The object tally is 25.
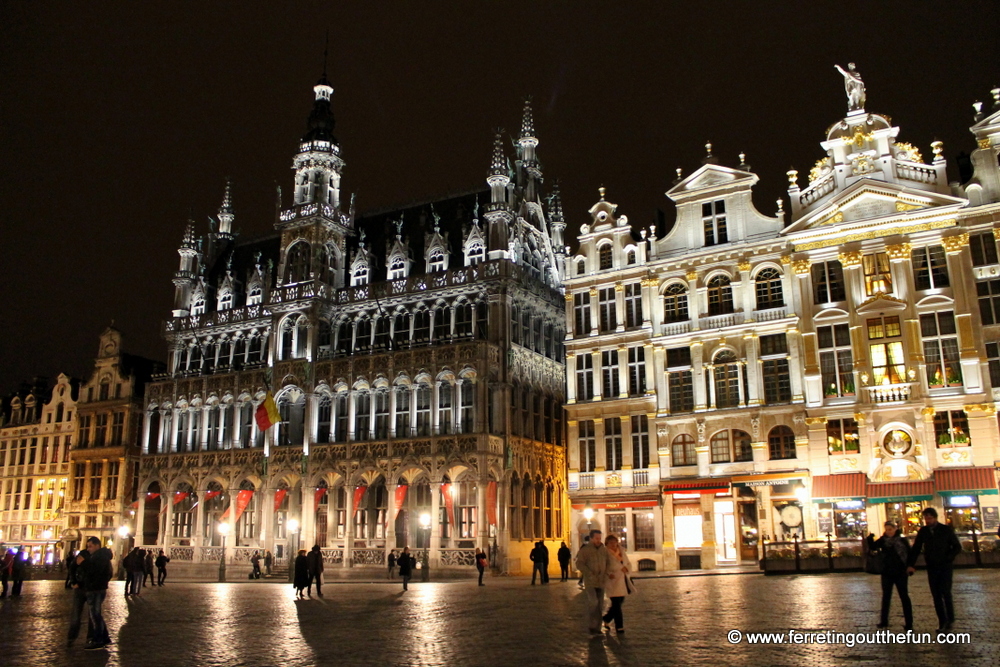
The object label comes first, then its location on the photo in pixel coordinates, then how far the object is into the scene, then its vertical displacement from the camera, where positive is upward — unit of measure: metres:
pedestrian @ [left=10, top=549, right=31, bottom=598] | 33.12 -1.26
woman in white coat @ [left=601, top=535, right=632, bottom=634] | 16.25 -1.03
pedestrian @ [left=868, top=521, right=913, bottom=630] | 15.19 -0.72
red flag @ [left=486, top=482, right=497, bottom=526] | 48.81 +1.72
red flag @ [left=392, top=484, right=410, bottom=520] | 51.31 +2.28
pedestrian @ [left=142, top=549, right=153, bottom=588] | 40.72 -1.12
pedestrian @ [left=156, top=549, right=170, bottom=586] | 43.06 -1.32
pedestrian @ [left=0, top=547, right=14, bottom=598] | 33.00 -0.92
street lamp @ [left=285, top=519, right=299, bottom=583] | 54.78 +0.05
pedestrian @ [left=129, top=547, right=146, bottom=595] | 33.09 -1.02
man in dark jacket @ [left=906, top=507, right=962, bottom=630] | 14.55 -0.51
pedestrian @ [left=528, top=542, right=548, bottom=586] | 35.84 -0.93
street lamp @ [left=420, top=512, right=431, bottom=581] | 43.59 -0.99
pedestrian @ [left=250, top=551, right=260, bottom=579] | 49.69 -1.48
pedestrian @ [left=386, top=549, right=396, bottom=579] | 45.53 -1.31
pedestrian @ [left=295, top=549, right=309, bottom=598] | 28.95 -1.18
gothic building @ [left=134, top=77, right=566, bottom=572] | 51.47 +9.40
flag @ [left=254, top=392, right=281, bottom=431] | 52.03 +7.14
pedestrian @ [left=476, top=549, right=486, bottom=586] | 36.19 -1.10
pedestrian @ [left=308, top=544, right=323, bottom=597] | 29.66 -0.95
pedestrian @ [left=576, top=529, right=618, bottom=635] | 16.19 -0.80
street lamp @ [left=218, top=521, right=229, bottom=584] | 48.62 -1.07
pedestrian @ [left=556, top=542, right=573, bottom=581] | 38.70 -1.12
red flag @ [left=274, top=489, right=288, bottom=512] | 55.41 +2.52
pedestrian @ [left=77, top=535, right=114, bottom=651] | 16.20 -0.87
